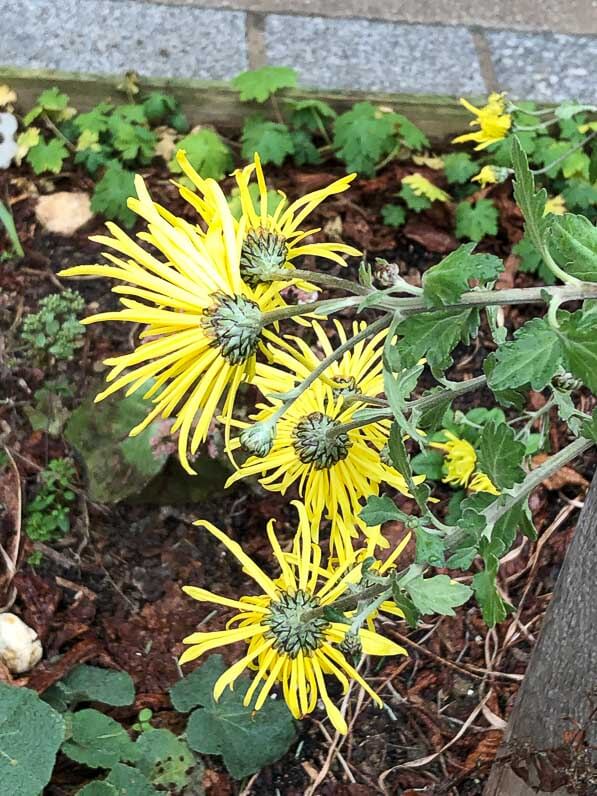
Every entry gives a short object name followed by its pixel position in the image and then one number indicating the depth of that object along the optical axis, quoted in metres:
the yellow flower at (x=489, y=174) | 0.60
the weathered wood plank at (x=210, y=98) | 0.82
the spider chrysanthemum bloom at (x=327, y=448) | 0.39
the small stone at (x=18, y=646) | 0.57
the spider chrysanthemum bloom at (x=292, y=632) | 0.41
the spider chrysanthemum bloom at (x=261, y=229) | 0.31
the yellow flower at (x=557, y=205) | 0.75
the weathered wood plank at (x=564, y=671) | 0.41
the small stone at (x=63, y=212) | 0.78
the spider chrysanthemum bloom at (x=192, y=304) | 0.30
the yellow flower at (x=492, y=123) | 0.58
